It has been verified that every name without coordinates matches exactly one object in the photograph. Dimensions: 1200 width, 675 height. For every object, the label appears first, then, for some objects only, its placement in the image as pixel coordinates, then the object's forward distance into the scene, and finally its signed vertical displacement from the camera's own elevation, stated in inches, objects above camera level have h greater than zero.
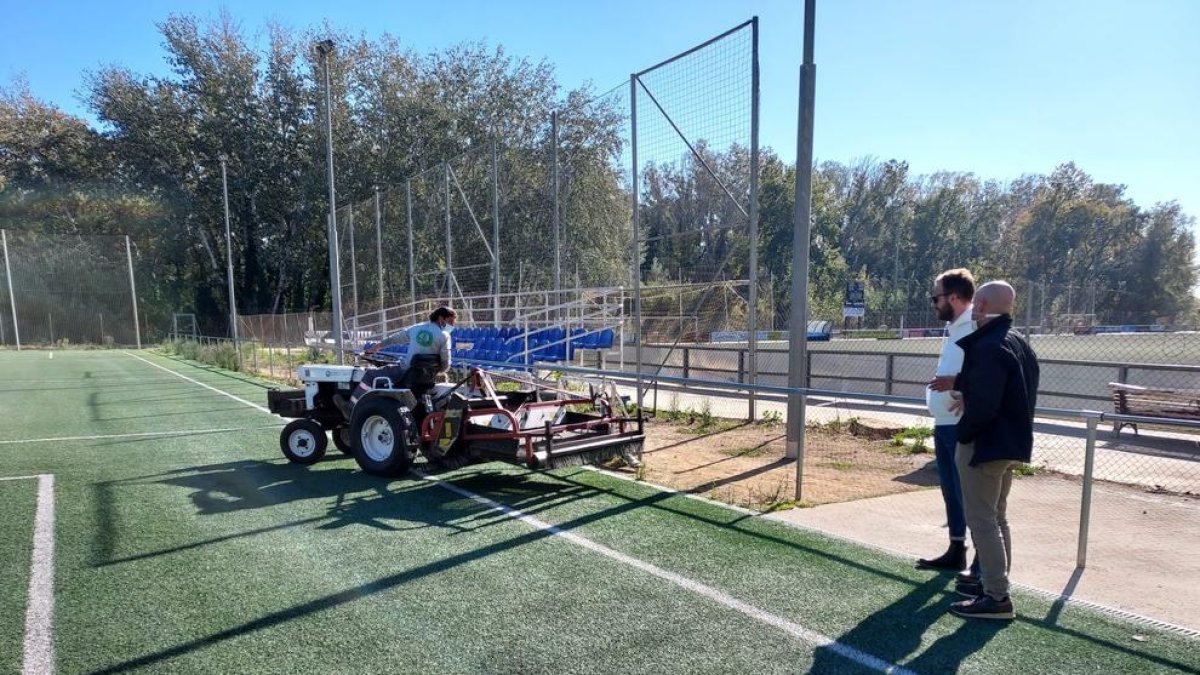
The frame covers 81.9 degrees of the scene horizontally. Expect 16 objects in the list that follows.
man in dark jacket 141.6 -28.2
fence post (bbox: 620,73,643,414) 440.9 +55.4
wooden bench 358.0 -61.6
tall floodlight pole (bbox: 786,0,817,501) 314.5 +28.7
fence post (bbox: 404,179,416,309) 751.1 +43.4
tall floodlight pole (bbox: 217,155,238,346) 947.5 -34.1
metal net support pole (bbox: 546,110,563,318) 516.4 +65.0
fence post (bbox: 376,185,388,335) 779.4 +38.6
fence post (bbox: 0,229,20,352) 1651.1 -27.8
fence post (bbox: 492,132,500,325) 585.0 +25.8
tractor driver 289.2 -31.0
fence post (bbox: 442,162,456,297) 676.1 +16.4
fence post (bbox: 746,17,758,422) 381.4 +46.1
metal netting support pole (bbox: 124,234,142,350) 1665.6 +0.2
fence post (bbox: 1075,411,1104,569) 170.1 -52.1
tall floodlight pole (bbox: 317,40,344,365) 597.3 +38.2
